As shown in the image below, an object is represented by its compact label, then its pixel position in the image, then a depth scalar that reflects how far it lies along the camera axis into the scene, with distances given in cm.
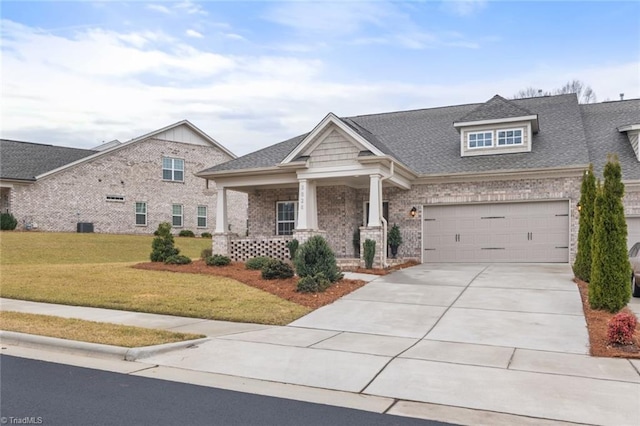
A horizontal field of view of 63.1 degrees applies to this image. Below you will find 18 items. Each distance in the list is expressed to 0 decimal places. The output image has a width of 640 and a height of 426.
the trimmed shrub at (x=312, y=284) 1264
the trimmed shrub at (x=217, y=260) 1716
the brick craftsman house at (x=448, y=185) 1727
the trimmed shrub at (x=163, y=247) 1814
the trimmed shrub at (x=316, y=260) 1364
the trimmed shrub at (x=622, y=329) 812
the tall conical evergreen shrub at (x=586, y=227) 1369
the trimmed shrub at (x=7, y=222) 2682
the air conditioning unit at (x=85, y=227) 2952
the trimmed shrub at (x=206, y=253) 1922
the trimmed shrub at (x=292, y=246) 1761
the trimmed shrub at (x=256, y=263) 1642
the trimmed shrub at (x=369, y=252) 1642
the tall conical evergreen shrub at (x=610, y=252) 1034
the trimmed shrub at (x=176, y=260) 1747
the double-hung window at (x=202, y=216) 3534
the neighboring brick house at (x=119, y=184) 2852
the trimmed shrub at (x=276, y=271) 1426
